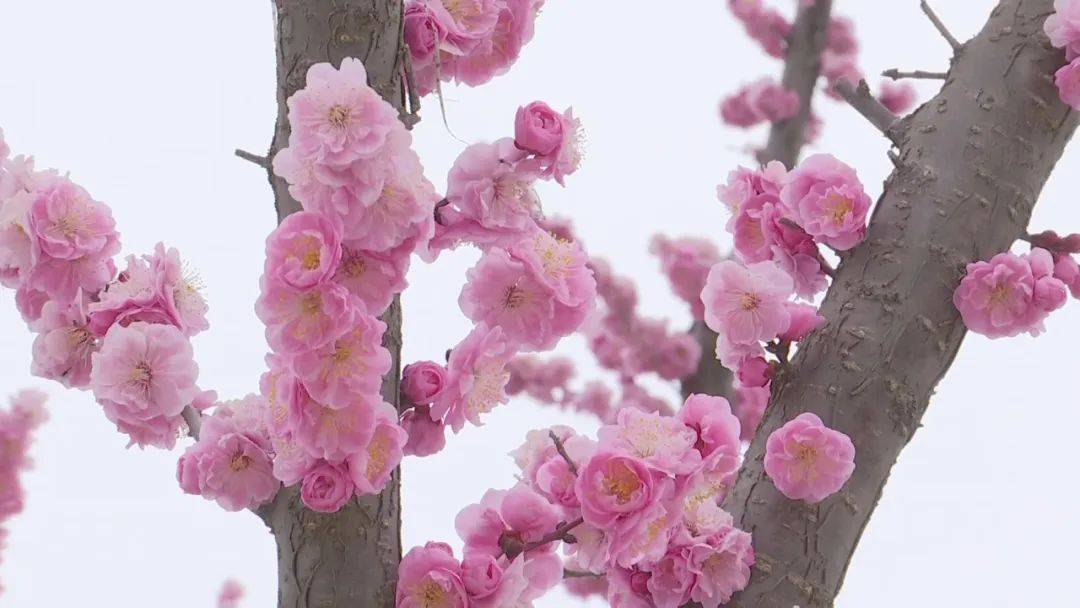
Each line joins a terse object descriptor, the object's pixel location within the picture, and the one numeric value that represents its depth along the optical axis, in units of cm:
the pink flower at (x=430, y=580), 168
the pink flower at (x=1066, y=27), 173
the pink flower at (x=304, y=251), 161
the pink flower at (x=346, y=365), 163
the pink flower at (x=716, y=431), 168
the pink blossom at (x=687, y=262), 316
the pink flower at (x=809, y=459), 170
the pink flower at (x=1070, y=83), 174
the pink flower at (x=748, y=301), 172
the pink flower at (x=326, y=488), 165
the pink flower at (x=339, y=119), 161
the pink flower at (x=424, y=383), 168
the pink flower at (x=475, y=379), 167
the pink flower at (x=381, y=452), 165
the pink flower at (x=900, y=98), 332
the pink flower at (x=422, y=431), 169
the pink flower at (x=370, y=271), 163
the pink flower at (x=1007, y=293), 172
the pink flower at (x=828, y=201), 172
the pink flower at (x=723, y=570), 170
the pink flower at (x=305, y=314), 162
